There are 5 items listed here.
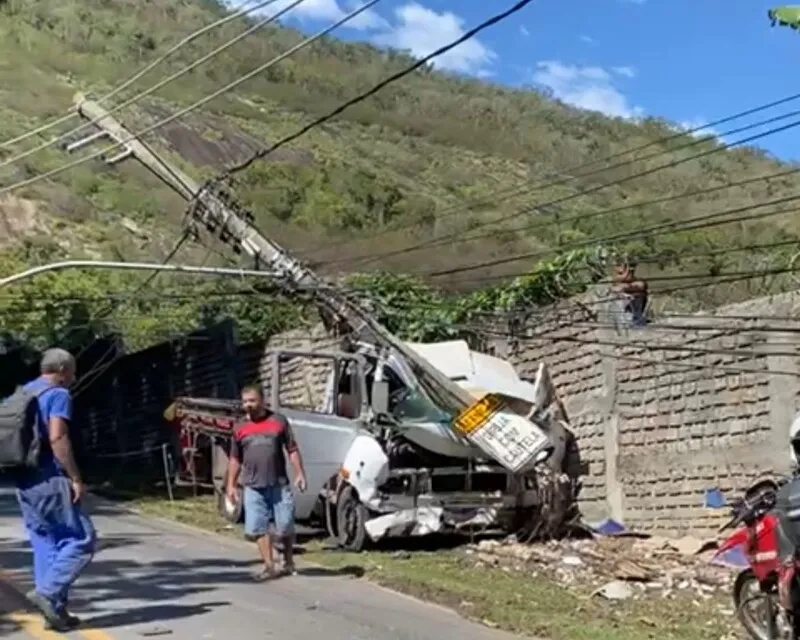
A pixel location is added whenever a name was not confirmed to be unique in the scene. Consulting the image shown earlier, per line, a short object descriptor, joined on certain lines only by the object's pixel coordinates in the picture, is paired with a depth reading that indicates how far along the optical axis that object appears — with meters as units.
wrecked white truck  14.84
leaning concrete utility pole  15.46
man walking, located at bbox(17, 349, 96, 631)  8.56
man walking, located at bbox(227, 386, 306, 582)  11.48
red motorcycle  8.39
